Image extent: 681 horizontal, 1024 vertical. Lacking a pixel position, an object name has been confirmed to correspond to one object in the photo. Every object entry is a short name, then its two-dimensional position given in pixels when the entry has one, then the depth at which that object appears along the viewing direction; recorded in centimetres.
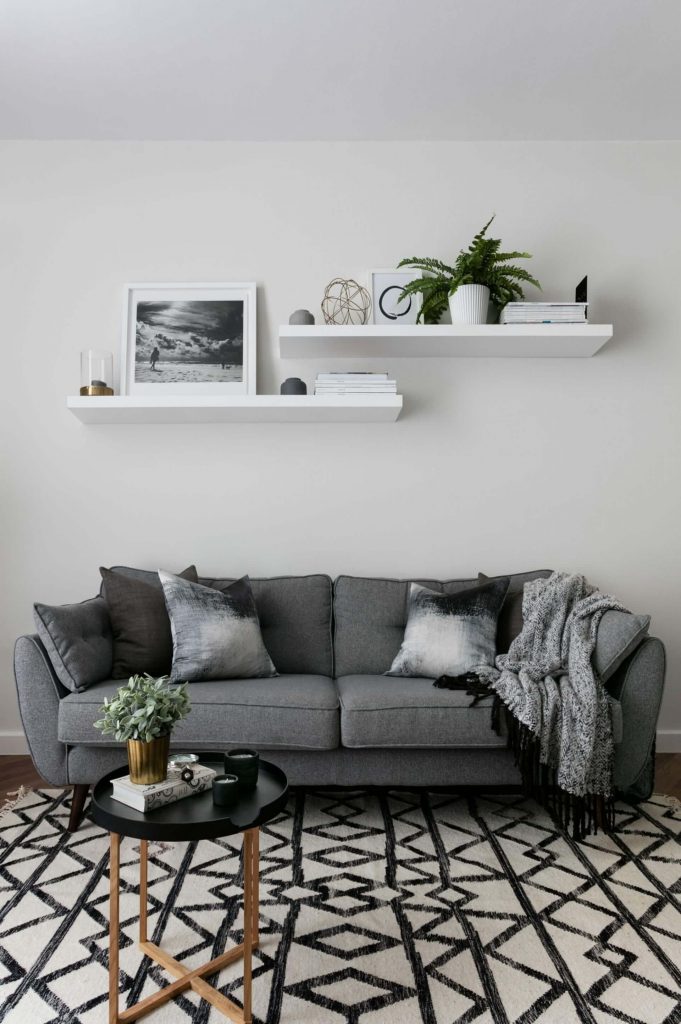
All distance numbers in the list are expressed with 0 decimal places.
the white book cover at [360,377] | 338
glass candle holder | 346
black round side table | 161
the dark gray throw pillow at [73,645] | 274
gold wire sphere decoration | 359
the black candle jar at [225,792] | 175
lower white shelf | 338
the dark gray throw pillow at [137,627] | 299
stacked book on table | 171
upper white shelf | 335
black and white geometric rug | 170
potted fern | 338
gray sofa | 266
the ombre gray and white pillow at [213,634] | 294
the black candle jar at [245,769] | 183
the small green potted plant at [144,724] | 175
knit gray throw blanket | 257
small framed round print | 361
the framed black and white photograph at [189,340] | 361
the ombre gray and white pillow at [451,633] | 301
